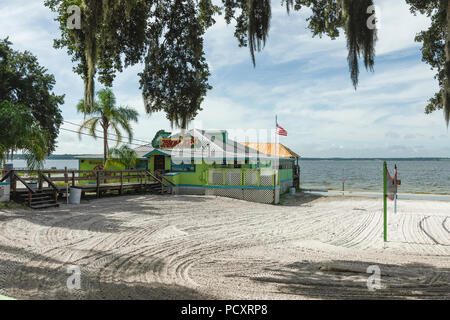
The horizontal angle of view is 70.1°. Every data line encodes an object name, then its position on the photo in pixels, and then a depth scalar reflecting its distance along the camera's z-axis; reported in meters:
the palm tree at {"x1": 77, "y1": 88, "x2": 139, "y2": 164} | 23.98
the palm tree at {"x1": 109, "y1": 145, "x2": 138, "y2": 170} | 22.59
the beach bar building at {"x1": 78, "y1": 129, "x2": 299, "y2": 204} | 19.39
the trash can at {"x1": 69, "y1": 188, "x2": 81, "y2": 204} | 14.95
